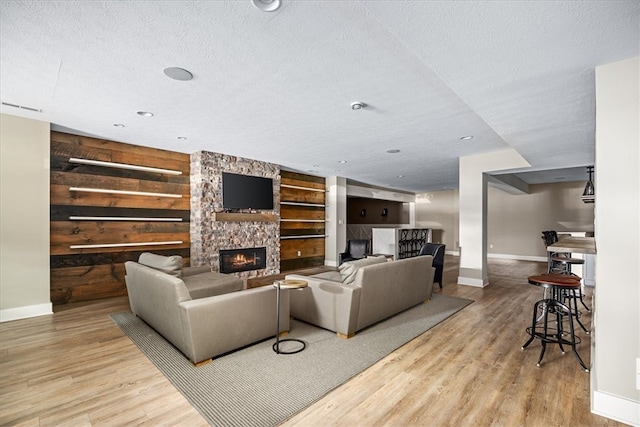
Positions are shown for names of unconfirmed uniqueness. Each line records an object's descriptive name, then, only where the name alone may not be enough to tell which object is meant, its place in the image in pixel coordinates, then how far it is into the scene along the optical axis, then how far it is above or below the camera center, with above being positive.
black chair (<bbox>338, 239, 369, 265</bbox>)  6.91 -0.84
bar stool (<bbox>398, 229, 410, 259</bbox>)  7.96 -0.79
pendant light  6.28 +0.47
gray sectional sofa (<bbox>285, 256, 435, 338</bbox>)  3.26 -0.94
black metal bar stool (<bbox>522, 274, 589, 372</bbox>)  2.66 -0.88
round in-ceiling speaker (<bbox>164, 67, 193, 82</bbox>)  2.61 +1.24
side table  2.90 -0.78
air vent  3.46 +1.24
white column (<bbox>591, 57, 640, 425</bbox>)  1.99 -0.18
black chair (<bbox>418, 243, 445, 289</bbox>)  5.62 -0.78
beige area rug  2.07 -1.33
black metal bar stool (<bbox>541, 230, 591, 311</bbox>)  4.19 -0.77
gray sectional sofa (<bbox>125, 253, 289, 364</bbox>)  2.62 -0.94
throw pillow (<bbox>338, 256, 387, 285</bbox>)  3.38 -0.63
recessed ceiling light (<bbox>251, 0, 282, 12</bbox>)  1.76 +1.23
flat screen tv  6.00 +0.46
